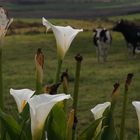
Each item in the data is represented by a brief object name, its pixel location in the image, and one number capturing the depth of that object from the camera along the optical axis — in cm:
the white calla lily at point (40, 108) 337
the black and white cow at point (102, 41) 3213
